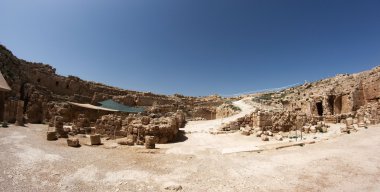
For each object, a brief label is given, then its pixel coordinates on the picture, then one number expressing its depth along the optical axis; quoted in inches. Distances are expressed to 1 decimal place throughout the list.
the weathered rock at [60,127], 485.1
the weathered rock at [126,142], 448.8
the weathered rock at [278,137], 477.4
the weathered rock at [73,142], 394.6
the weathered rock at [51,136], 436.8
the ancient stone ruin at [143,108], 527.2
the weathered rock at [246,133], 558.9
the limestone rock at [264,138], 474.2
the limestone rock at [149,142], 419.2
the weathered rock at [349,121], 580.7
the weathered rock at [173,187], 219.3
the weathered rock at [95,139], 428.1
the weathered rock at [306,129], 534.7
